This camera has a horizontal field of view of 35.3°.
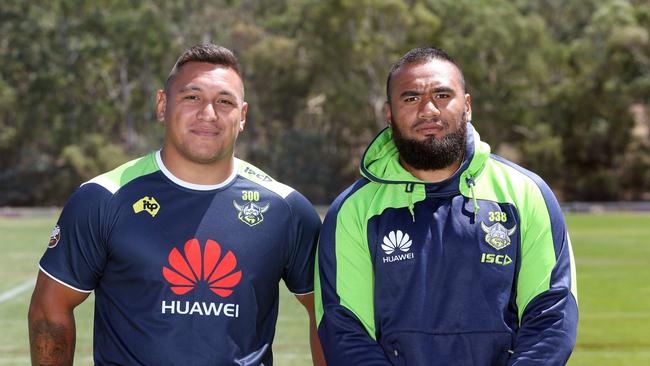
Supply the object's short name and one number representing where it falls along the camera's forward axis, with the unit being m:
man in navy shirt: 4.14
